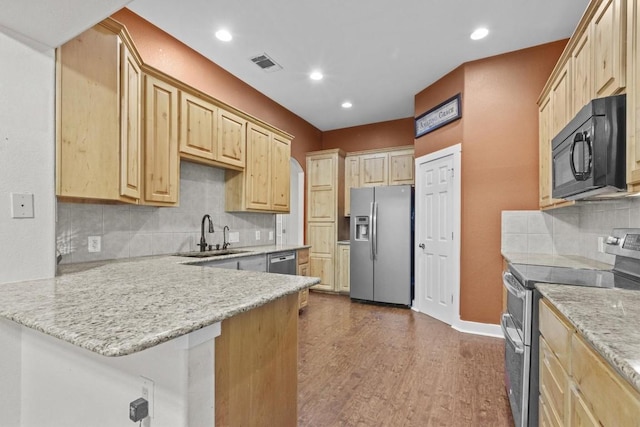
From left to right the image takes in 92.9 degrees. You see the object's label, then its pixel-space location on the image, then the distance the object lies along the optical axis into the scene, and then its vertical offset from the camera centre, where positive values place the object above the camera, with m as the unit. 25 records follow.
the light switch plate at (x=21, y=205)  1.38 +0.03
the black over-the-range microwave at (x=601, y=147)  1.37 +0.33
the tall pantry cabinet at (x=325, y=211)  5.04 +0.05
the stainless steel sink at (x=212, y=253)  2.86 -0.40
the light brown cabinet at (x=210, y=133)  2.71 +0.78
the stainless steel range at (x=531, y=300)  1.45 -0.43
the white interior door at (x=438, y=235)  3.46 -0.25
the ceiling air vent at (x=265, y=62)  3.25 +1.67
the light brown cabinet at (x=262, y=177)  3.43 +0.44
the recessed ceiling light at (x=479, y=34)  2.78 +1.69
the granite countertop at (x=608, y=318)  0.68 -0.32
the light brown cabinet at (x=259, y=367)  0.99 -0.57
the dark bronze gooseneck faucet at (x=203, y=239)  3.09 -0.27
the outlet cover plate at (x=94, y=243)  2.22 -0.23
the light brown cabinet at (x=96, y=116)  1.55 +0.54
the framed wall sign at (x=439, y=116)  3.45 +1.21
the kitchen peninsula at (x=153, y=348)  0.84 -0.46
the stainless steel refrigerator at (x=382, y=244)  4.24 -0.43
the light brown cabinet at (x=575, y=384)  0.69 -0.48
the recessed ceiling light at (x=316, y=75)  3.62 +1.68
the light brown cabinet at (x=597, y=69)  1.32 +0.84
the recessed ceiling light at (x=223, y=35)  2.81 +1.67
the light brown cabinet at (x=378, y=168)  4.84 +0.77
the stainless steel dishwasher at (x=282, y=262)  3.36 -0.57
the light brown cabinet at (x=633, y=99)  1.26 +0.50
